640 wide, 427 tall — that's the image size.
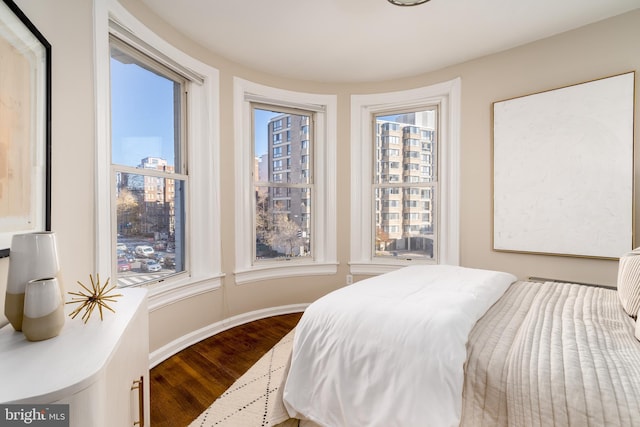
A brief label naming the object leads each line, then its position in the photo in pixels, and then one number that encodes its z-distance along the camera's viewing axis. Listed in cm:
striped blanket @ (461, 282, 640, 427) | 84
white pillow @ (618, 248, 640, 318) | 133
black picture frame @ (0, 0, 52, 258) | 101
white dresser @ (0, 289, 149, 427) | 64
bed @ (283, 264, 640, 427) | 89
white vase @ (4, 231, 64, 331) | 88
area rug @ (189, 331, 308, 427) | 146
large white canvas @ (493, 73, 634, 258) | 222
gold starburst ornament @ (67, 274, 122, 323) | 100
